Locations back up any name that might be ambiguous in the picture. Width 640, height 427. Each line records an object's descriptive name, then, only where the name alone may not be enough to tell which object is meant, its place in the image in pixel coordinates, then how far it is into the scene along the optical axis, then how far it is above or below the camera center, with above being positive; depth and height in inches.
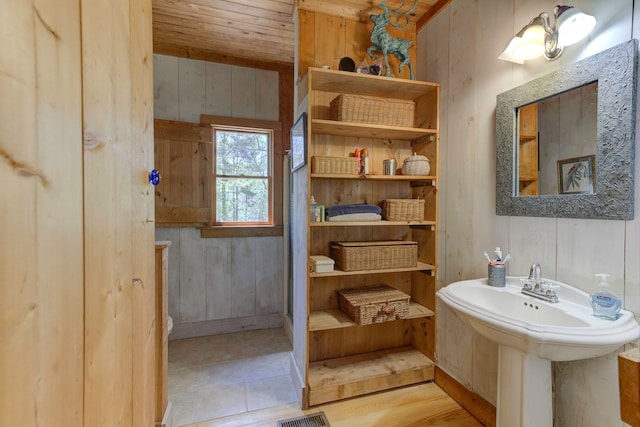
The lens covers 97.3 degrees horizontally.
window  113.3 +14.0
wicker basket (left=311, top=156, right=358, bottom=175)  71.0 +11.3
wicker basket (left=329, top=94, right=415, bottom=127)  73.1 +26.5
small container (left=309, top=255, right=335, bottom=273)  72.1 -14.3
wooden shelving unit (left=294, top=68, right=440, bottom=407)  73.7 -9.9
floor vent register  64.5 -49.4
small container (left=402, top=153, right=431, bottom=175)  78.4 +12.1
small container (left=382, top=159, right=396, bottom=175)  79.3 +11.9
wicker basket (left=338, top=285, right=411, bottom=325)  72.2 -25.4
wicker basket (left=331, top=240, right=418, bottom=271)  73.8 -12.4
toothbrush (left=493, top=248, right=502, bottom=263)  59.1 -9.7
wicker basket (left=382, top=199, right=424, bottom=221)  78.3 -0.1
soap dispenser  41.0 -13.9
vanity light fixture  46.3 +31.1
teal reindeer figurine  76.4 +46.6
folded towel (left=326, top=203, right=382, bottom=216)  75.8 +0.0
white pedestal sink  37.1 -18.0
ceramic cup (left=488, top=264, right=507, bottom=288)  57.6 -13.9
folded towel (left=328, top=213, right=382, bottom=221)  75.2 -2.2
